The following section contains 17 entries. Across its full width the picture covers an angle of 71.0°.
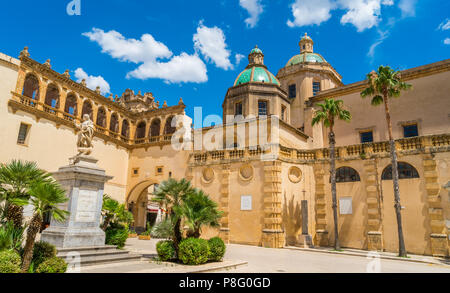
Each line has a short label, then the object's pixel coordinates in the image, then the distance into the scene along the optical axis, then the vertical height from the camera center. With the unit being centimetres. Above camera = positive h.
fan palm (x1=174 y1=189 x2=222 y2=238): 1363 +11
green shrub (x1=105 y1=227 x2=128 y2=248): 1562 -113
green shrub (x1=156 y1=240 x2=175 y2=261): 1348 -153
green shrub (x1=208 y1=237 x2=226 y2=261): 1351 -143
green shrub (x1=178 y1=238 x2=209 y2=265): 1266 -147
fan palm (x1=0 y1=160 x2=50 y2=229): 986 +89
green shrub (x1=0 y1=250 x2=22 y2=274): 832 -134
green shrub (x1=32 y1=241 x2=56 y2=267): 973 -124
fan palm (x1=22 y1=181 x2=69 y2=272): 892 +10
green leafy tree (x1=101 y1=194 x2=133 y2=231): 1654 +1
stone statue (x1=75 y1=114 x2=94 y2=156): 1423 +327
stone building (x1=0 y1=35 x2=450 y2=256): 2105 +496
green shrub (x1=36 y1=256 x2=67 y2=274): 915 -158
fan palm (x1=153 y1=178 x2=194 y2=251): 1394 +89
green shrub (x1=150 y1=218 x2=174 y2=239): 1375 -64
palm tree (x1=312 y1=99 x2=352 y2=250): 2230 +723
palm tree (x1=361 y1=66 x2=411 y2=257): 1926 +833
